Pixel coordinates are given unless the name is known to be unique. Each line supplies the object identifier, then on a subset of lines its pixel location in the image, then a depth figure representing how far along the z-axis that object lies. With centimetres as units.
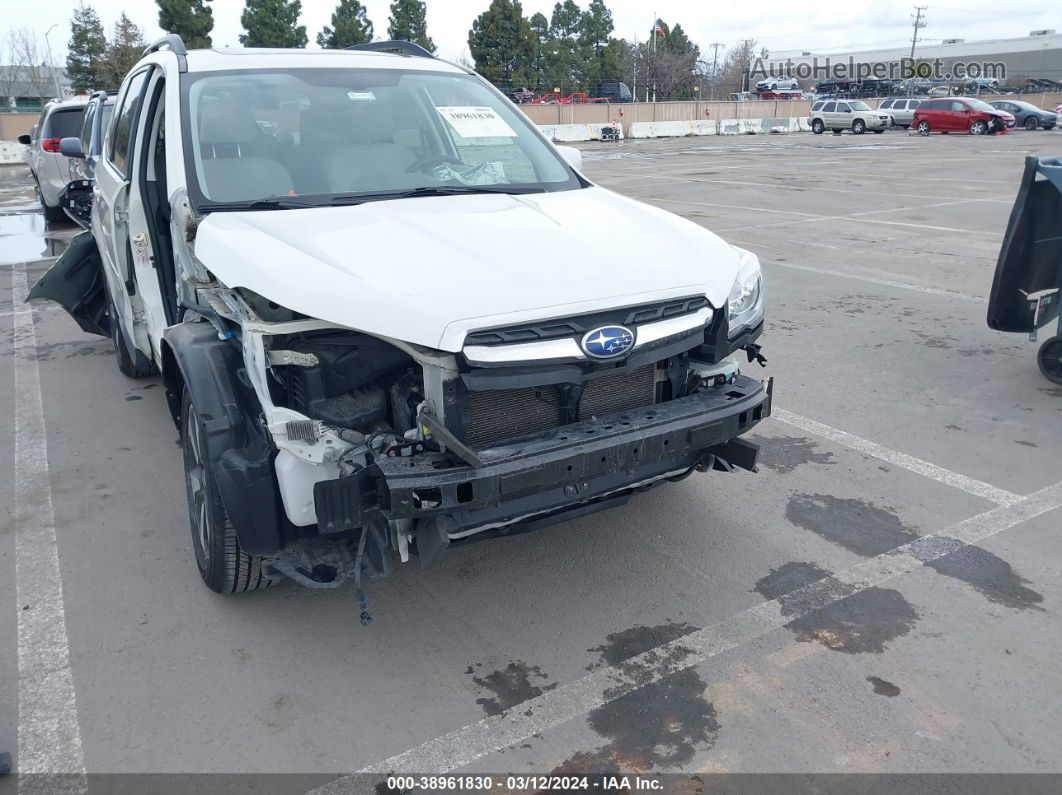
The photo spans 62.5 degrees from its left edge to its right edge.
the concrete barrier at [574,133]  3784
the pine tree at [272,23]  4866
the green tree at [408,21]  5606
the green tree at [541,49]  5762
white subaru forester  281
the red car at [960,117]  3706
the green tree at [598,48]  6688
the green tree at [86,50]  4456
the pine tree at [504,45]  5547
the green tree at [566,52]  6094
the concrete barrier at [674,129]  4116
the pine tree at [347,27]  5462
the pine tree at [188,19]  4184
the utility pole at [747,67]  8756
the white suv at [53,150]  1336
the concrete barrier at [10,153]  2939
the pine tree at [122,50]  4244
